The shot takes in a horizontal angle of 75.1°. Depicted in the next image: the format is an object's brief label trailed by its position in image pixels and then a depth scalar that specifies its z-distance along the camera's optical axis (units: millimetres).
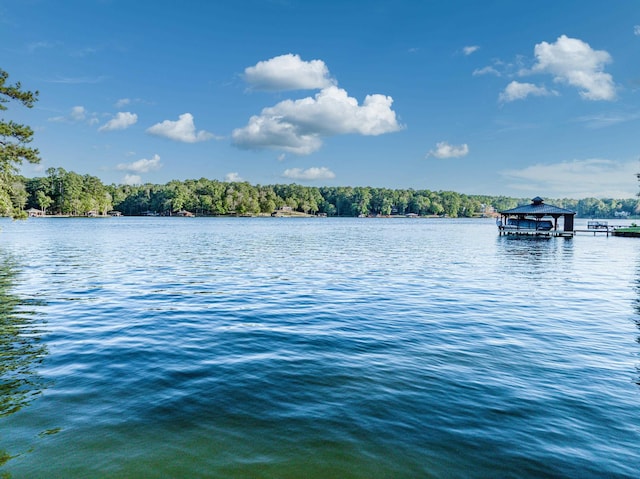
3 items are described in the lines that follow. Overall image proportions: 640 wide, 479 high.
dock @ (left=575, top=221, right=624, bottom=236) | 75875
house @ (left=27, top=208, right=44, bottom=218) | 178150
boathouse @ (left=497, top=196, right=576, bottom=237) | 70062
